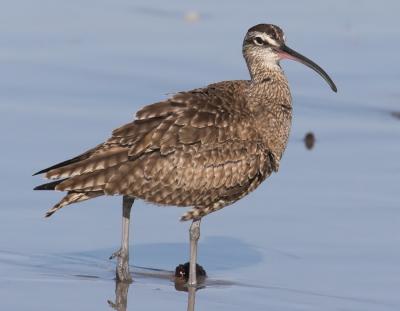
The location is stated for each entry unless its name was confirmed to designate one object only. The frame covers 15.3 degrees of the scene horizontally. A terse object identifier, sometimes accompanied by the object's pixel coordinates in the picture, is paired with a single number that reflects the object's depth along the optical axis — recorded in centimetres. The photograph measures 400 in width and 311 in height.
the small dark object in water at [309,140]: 1497
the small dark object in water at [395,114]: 1644
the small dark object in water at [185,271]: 1160
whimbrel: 1150
